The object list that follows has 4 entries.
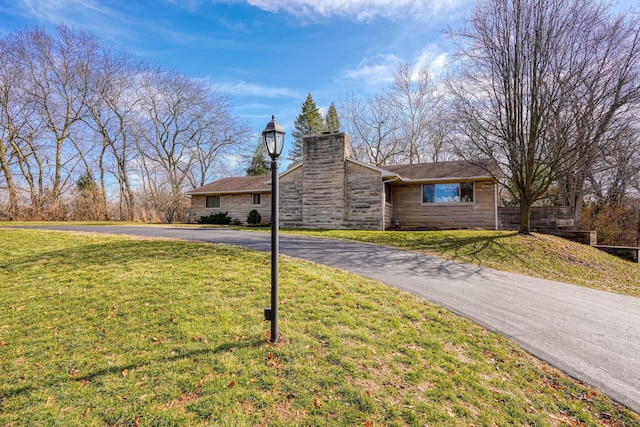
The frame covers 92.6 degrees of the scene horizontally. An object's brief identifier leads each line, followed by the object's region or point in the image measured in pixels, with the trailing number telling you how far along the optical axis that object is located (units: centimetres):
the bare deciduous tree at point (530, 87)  1112
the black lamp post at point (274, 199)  364
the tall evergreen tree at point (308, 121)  3647
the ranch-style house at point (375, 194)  1577
